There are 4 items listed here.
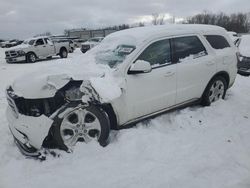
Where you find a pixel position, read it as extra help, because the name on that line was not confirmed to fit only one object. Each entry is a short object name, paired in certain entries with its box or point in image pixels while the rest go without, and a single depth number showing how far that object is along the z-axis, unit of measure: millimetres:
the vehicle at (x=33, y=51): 18141
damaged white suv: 3787
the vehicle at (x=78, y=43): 35172
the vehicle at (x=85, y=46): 26131
